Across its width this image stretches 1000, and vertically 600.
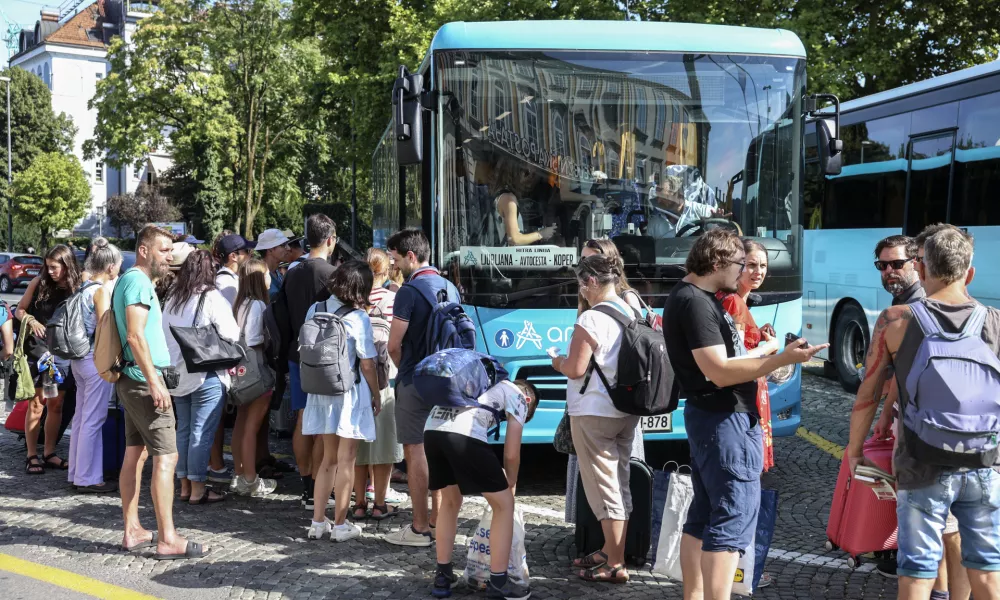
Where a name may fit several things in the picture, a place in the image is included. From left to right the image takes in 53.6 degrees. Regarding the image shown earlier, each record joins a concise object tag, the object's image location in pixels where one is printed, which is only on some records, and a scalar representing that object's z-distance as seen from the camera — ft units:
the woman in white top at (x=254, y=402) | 22.15
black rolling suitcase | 17.29
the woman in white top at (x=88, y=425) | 22.76
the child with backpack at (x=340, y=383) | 18.53
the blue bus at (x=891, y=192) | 31.73
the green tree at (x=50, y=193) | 163.22
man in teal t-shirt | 17.33
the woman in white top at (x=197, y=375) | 20.30
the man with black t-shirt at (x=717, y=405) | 12.77
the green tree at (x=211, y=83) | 119.24
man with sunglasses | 17.89
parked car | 114.42
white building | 256.73
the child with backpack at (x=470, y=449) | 15.03
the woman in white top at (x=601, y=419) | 15.79
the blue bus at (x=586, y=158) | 21.70
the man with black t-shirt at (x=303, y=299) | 21.70
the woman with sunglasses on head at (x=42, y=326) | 24.07
